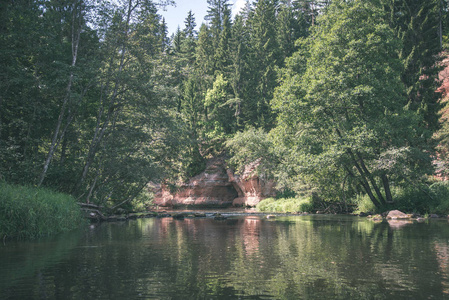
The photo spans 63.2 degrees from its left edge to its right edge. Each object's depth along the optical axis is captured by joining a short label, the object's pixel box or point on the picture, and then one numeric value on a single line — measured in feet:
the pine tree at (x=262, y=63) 179.01
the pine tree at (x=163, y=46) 89.81
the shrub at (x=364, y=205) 90.42
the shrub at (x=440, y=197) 77.92
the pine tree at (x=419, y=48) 108.17
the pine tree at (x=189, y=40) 244.63
